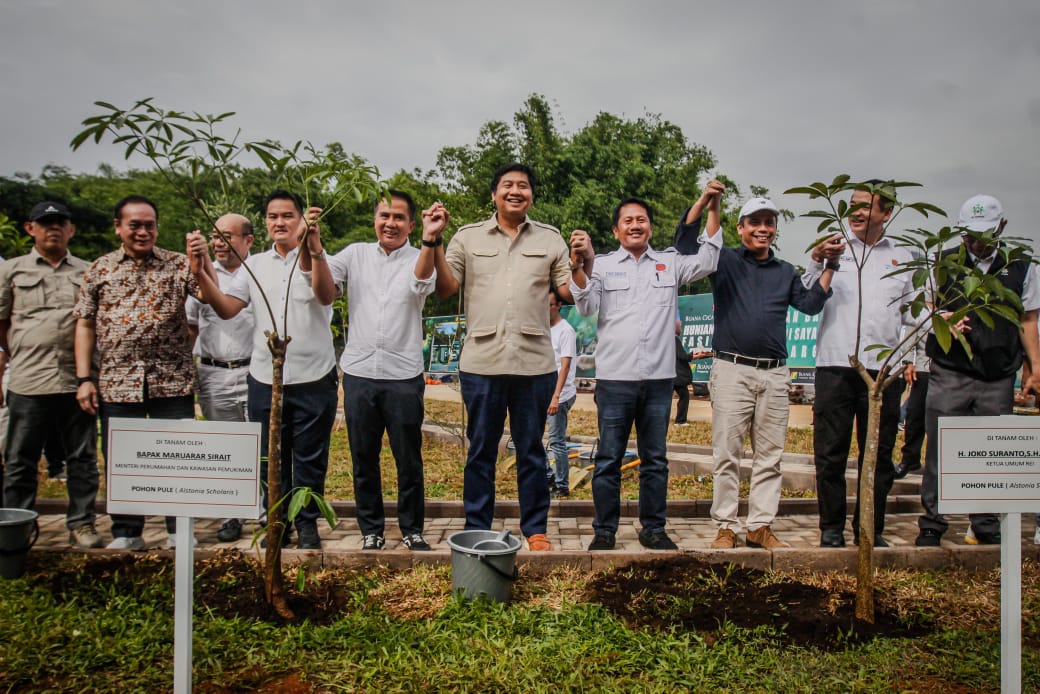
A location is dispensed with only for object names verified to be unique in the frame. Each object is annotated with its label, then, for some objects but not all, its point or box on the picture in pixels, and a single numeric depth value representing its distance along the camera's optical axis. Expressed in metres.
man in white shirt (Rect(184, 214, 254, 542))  5.17
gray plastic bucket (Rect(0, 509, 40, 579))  3.94
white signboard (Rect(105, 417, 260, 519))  2.75
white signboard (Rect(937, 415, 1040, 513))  2.83
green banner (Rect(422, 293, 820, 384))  15.21
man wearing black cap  4.61
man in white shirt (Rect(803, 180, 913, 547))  4.60
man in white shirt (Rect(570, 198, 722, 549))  4.54
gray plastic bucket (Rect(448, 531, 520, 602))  3.51
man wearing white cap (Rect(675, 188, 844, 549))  4.63
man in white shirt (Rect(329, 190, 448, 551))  4.42
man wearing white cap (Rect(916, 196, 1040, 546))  4.62
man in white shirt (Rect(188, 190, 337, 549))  4.52
